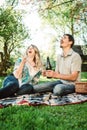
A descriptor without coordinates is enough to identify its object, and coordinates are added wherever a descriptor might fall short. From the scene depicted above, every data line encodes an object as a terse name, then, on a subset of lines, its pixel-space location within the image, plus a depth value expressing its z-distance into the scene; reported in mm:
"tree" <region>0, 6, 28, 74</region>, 11948
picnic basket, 3427
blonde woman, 3486
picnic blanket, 2950
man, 3503
